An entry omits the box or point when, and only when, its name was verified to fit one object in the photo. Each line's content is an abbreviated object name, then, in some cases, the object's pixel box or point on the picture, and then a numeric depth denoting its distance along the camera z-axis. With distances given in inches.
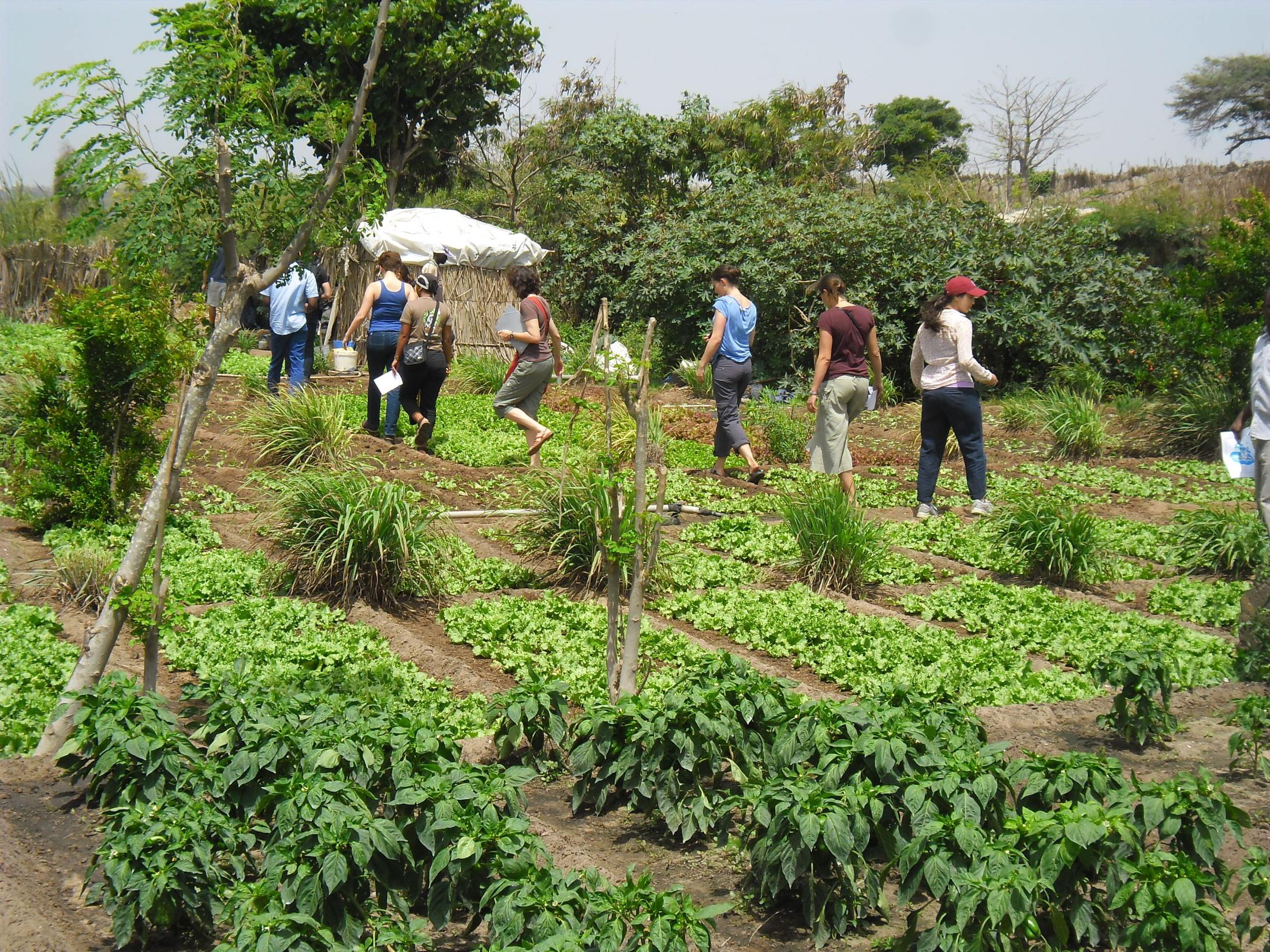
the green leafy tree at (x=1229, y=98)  1535.4
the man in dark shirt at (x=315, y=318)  514.0
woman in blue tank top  425.7
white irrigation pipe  297.0
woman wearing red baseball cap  337.1
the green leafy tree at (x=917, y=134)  1434.5
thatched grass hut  732.0
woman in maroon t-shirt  340.5
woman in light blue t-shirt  380.8
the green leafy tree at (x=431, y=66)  855.1
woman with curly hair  367.2
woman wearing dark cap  410.6
